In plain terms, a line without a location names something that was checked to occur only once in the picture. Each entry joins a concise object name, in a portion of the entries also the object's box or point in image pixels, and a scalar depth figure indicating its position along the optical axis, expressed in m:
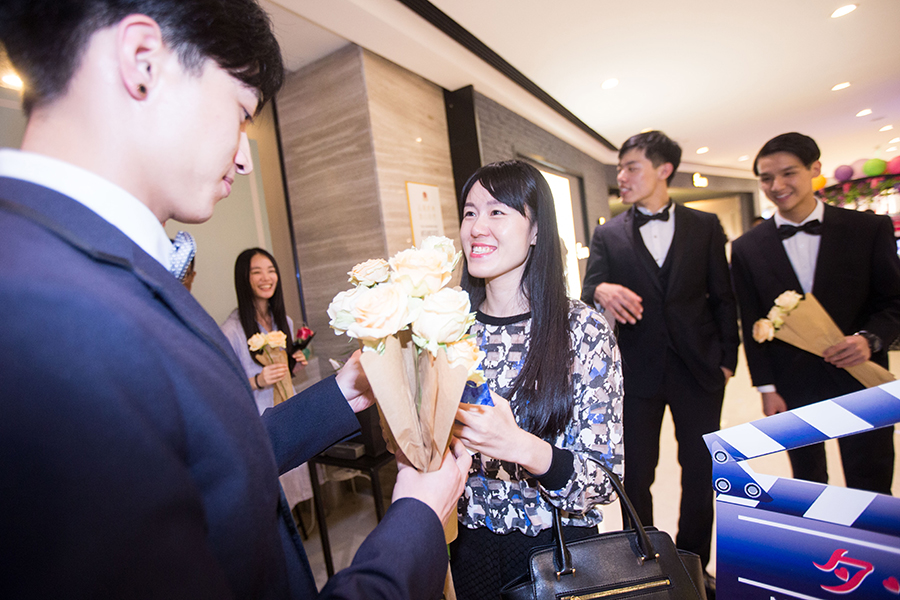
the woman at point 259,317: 2.91
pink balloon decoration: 7.87
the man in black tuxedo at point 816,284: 2.02
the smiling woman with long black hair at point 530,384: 1.26
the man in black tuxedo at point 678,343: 2.24
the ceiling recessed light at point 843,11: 4.19
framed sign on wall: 3.67
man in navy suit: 0.38
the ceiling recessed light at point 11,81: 2.29
